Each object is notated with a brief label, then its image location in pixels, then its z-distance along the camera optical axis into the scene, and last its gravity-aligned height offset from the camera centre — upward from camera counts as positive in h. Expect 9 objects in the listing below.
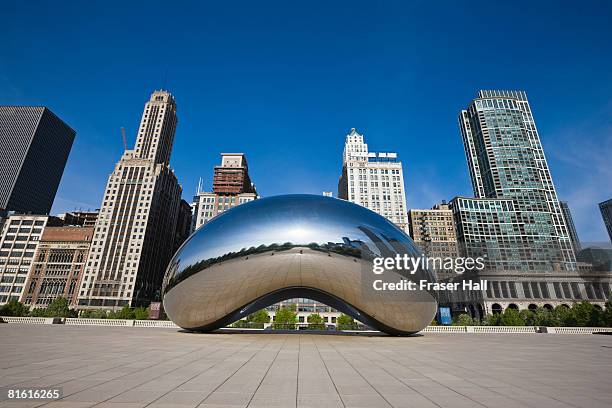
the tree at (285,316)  74.11 +0.77
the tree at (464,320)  55.83 +0.22
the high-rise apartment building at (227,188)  123.38 +54.70
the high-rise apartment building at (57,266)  103.88 +16.49
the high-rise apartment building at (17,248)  105.75 +22.99
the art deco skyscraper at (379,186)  124.04 +52.18
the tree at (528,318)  56.29 +0.69
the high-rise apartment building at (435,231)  126.50 +34.85
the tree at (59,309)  66.50 +1.79
